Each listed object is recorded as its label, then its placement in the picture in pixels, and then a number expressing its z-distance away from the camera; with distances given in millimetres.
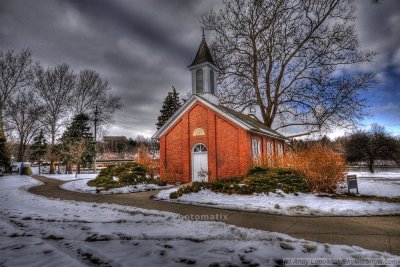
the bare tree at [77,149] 26891
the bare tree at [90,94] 31656
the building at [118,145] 102038
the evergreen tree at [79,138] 30109
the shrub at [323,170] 11109
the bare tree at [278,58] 20266
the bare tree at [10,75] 26094
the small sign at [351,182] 10692
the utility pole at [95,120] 33250
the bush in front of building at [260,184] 10422
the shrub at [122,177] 13711
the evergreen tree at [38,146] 34150
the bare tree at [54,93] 29641
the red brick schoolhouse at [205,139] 15188
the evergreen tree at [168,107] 39531
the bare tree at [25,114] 28803
